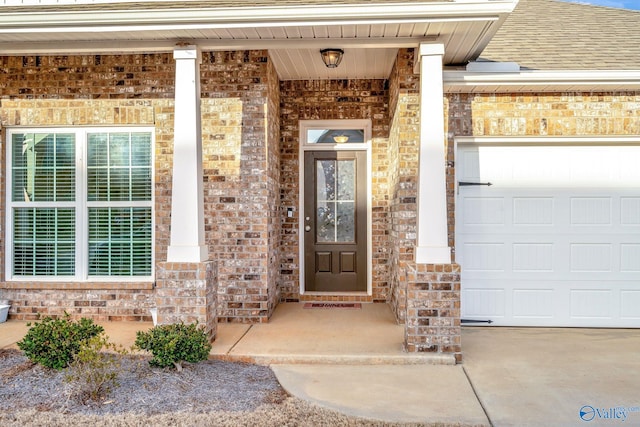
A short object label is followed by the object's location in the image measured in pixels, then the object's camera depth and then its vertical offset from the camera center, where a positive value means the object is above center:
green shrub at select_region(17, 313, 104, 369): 3.93 -0.93
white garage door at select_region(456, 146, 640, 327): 5.81 -0.14
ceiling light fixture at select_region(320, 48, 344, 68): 5.23 +1.74
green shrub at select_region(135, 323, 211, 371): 3.96 -0.96
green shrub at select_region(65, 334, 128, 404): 3.53 -1.07
